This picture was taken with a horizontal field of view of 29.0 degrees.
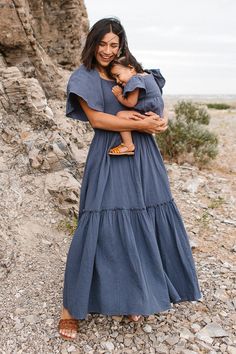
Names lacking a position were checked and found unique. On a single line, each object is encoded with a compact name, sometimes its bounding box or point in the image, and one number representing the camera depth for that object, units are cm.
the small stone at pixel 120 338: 347
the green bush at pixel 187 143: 936
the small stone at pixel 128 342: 344
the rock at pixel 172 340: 348
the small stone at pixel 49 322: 368
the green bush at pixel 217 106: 3885
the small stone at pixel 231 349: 340
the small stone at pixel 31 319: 370
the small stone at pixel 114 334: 352
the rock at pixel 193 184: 724
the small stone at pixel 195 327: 365
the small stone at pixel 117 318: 368
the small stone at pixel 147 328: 359
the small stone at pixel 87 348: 337
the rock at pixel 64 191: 521
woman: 327
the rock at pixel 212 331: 360
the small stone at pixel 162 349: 338
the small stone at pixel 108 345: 339
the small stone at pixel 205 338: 353
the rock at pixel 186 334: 356
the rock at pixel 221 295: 416
